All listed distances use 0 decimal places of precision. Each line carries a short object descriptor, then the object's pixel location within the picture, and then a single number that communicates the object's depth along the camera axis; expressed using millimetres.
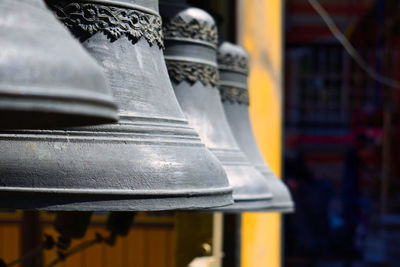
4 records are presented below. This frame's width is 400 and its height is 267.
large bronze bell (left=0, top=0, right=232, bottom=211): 1514
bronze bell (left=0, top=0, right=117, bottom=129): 964
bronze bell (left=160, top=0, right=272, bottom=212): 2457
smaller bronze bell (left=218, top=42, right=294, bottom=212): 3148
